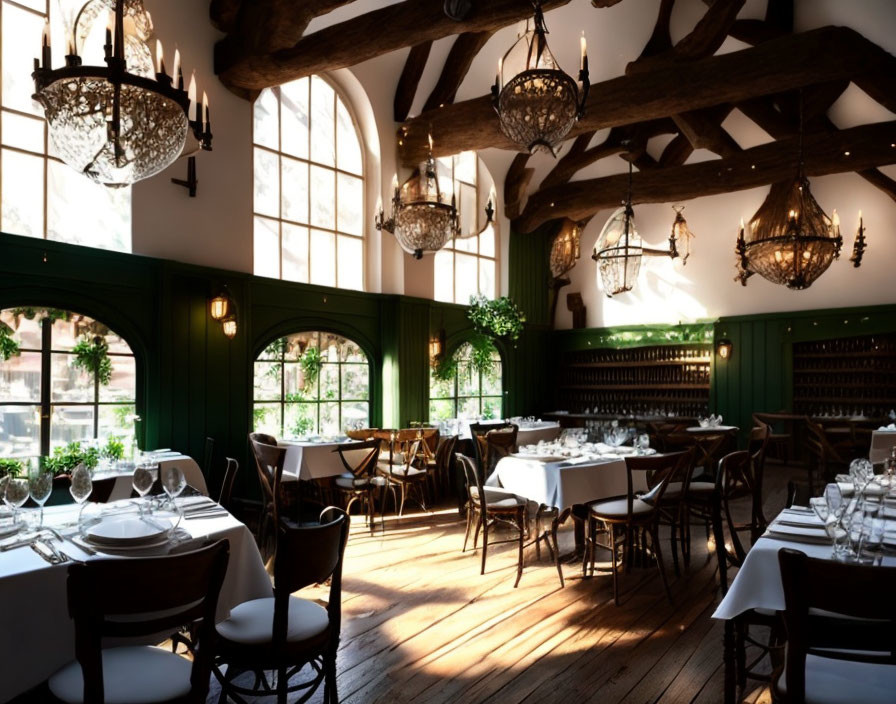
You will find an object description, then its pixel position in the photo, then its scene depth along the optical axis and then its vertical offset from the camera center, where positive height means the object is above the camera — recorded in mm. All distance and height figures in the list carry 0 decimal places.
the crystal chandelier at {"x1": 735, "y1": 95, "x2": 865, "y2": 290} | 5703 +1100
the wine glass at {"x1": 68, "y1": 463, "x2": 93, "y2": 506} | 2863 -528
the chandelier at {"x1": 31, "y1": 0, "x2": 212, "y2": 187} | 2695 +1145
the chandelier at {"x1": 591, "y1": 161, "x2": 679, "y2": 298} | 6805 +1225
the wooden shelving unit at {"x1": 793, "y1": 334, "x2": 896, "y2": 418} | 10266 -173
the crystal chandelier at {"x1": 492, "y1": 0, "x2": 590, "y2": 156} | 3898 +1647
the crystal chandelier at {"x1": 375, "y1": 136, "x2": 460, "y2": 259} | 5605 +1347
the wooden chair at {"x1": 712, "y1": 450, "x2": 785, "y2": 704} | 2740 -1101
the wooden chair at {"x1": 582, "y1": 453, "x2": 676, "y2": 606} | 4418 -1085
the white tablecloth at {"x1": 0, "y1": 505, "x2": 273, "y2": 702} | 2076 -862
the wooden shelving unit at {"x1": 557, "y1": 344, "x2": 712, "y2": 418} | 11945 -306
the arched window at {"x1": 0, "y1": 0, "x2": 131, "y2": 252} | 5598 +1835
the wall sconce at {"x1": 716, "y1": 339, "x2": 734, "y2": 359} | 11422 +324
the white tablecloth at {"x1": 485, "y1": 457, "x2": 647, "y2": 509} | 5031 -939
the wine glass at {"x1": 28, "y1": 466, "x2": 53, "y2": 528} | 2785 -516
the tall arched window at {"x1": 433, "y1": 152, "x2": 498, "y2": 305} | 10438 +1924
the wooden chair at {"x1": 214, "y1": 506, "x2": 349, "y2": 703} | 2348 -1033
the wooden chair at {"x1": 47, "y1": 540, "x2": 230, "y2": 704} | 1910 -802
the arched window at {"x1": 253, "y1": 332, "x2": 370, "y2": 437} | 7641 -245
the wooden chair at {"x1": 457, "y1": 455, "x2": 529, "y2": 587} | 5090 -1132
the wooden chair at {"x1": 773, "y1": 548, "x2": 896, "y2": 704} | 1875 -787
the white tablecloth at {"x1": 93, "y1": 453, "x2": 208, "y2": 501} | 5555 -901
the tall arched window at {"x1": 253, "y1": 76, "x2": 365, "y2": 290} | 7820 +2357
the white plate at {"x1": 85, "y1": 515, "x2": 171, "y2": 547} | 2494 -665
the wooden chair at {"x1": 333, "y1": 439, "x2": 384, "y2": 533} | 6391 -1172
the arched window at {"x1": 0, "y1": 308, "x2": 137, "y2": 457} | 5488 -125
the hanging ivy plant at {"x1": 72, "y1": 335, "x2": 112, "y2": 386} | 5898 +89
